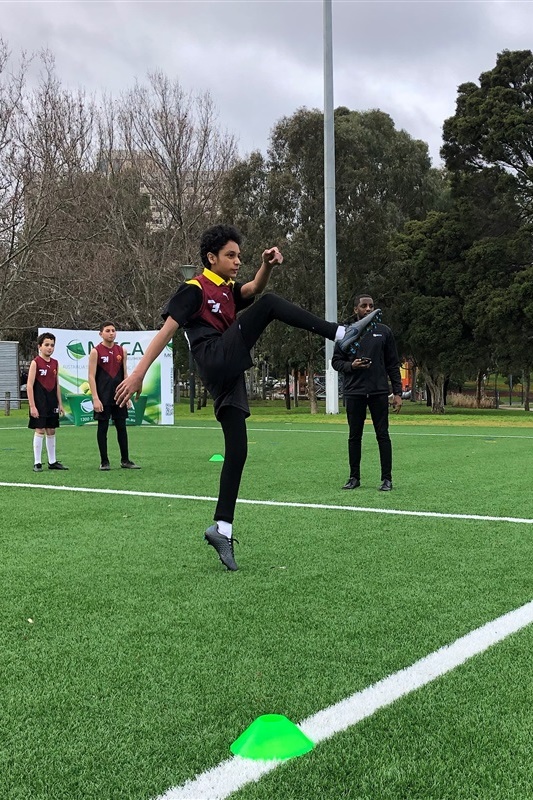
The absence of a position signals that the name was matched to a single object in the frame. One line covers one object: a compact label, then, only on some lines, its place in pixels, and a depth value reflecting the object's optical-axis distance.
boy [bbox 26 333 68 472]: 9.88
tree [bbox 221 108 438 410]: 31.83
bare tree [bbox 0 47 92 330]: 26.73
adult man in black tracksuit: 7.70
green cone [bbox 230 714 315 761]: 2.15
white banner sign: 20.30
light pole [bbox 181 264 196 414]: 22.76
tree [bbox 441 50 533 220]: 28.36
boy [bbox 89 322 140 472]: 9.86
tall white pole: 22.94
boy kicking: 4.21
